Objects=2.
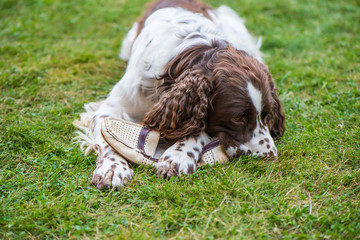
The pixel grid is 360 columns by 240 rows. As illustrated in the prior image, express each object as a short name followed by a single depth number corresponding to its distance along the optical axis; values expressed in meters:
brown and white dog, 3.28
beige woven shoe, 3.26
